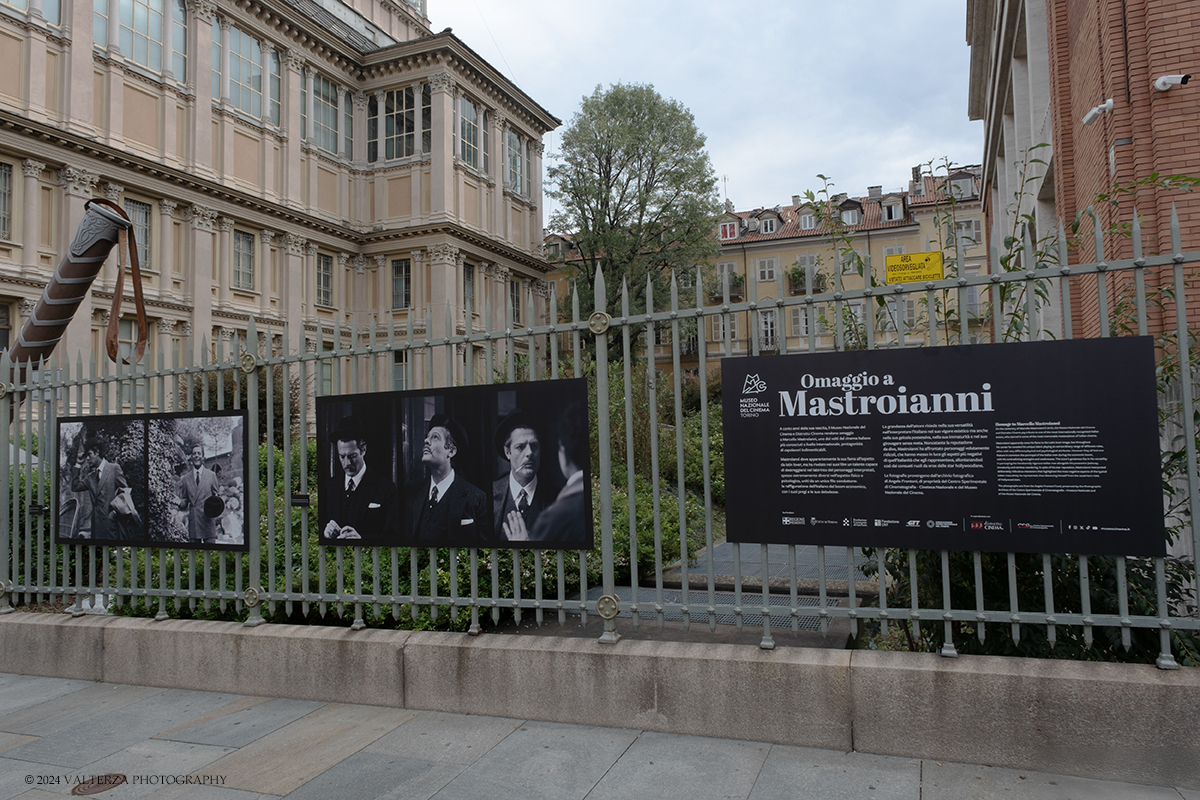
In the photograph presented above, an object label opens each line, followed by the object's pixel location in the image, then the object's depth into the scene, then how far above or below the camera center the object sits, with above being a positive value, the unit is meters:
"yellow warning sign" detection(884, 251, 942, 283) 4.08 +0.88
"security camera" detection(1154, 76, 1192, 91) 7.34 +3.31
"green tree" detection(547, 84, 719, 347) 35.47 +11.97
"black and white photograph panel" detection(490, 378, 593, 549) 4.70 -0.16
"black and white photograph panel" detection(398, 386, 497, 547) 4.92 -0.16
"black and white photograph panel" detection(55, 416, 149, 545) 6.04 -0.23
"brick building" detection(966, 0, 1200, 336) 7.45 +3.58
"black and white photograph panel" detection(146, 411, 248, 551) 5.64 -0.22
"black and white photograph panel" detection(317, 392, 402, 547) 5.18 -0.17
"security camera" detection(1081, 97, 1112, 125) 8.07 +3.45
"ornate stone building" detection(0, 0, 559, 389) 22.06 +10.67
